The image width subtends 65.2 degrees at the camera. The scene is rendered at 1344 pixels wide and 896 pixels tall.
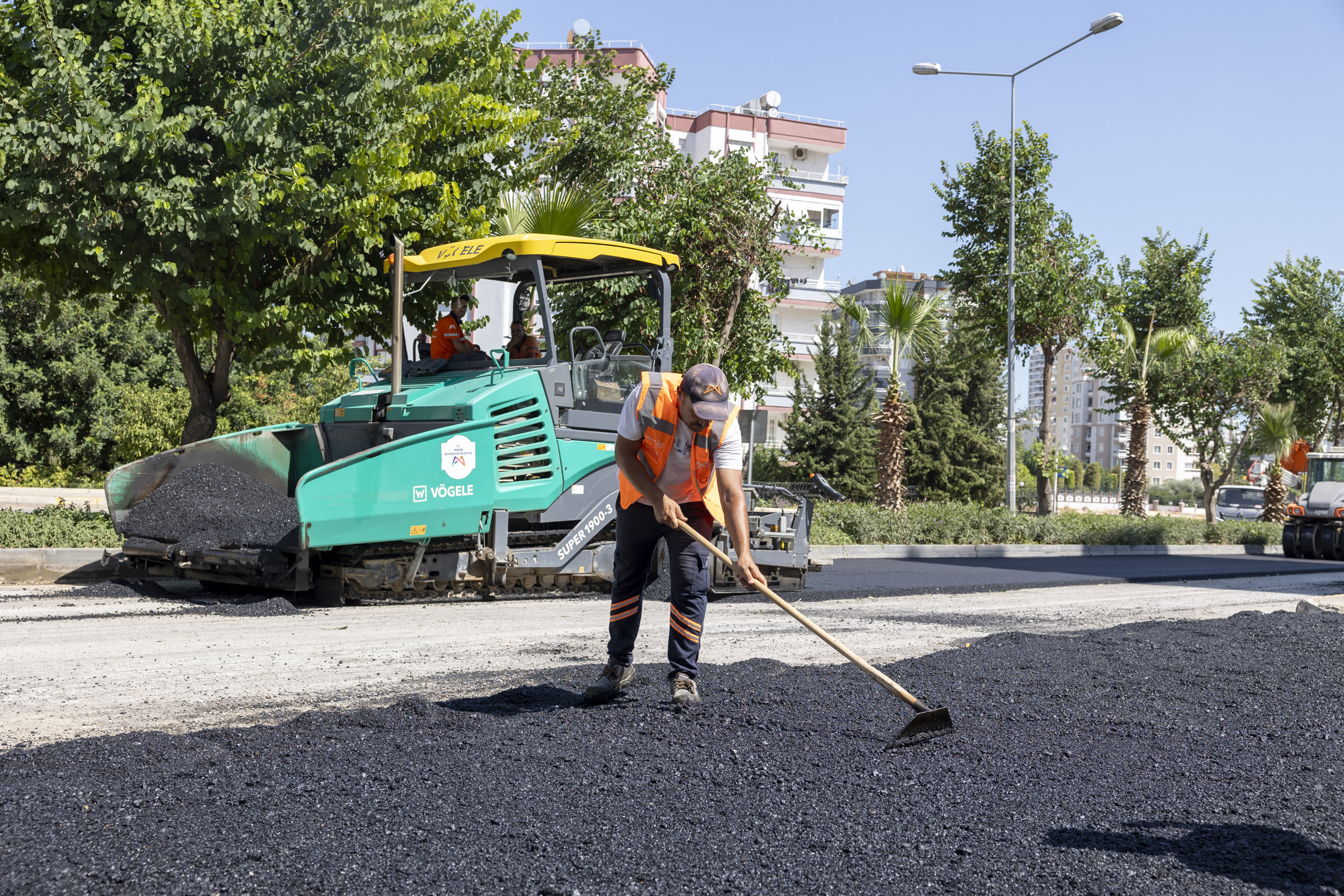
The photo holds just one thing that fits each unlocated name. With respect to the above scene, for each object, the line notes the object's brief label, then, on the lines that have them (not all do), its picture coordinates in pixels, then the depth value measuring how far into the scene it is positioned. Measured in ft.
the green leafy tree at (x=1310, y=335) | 89.56
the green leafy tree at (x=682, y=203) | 46.88
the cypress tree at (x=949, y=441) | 109.81
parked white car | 128.36
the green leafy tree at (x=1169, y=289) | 84.58
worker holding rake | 15.47
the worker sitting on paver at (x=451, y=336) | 28.60
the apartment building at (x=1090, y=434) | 515.09
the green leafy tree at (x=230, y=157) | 29.25
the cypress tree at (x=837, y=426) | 102.68
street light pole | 65.72
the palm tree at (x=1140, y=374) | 80.33
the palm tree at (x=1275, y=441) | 86.84
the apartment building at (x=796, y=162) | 150.41
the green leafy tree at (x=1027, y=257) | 70.44
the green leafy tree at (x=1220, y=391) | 85.20
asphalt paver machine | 23.91
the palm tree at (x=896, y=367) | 63.98
